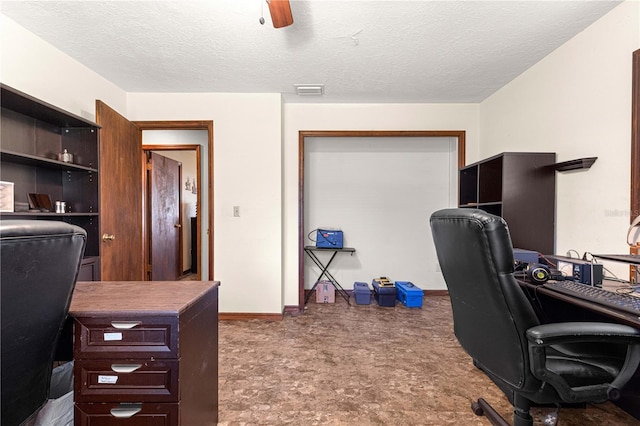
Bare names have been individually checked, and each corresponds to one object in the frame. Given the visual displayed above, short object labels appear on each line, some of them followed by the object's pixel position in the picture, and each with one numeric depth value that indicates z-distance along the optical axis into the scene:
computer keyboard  1.05
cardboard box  3.61
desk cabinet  1.02
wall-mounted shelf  1.84
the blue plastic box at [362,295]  3.55
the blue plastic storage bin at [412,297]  3.43
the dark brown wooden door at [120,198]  2.26
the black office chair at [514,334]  0.98
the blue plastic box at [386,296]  3.44
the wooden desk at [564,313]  1.34
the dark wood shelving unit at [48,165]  1.74
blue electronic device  3.65
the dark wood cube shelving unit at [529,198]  2.18
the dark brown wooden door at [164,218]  3.94
